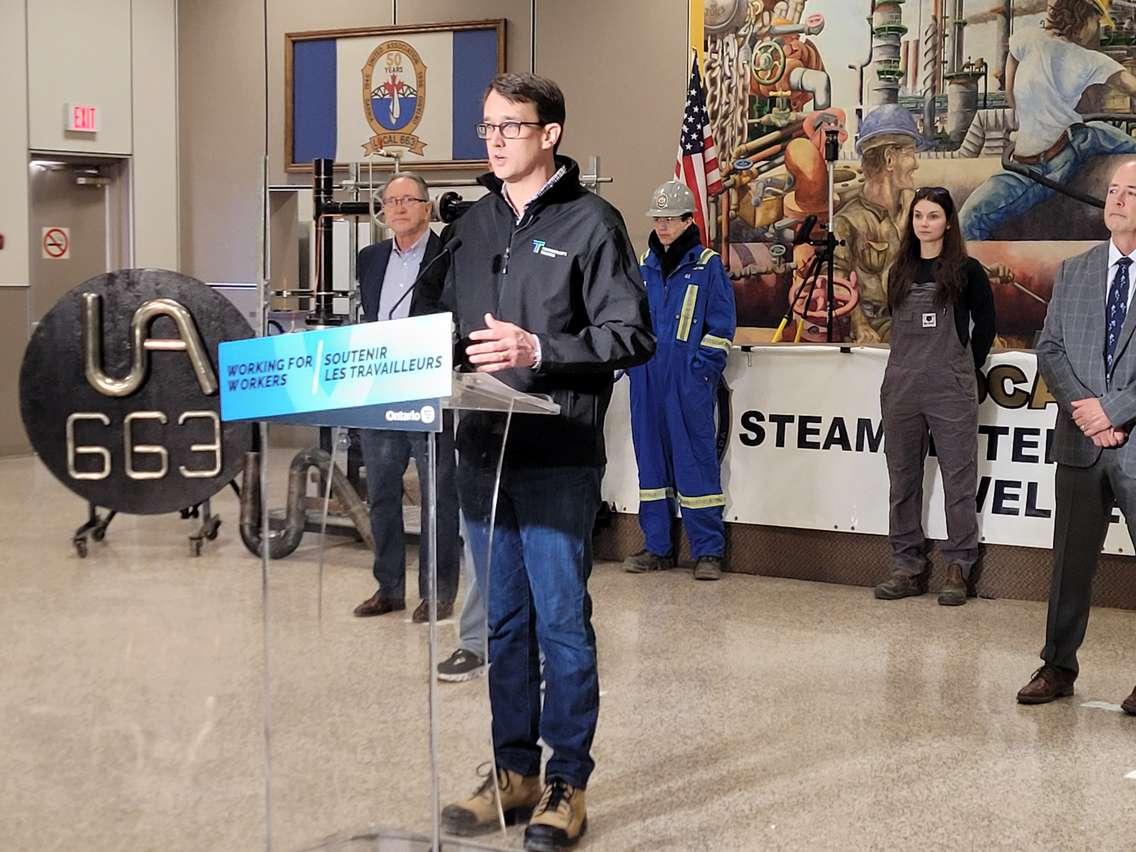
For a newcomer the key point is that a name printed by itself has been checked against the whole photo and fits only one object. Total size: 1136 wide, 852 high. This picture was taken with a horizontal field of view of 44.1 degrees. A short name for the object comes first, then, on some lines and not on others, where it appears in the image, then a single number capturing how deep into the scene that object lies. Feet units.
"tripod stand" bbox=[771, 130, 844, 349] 29.32
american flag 23.99
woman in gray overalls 17.58
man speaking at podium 8.87
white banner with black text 17.83
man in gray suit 12.70
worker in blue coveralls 19.03
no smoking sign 34.68
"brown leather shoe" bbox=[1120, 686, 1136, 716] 13.05
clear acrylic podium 7.63
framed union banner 33.09
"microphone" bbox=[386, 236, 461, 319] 9.28
